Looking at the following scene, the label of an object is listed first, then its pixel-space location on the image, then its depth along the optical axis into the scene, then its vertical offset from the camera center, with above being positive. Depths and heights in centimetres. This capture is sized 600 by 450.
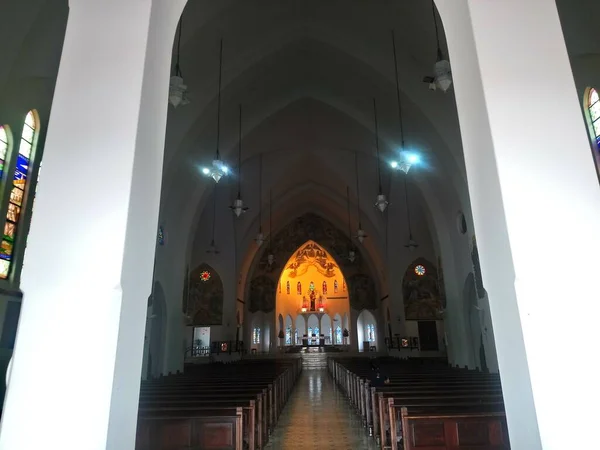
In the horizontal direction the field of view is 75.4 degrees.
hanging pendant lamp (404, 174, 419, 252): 1544 +570
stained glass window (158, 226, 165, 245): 1270 +347
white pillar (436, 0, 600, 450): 162 +56
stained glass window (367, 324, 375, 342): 2888 +69
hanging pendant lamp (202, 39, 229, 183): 921 +406
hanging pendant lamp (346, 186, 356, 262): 2046 +666
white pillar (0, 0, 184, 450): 159 +46
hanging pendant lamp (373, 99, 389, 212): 1130 +693
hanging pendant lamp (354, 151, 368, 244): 1709 +707
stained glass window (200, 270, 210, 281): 2027 +349
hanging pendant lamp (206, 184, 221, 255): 1864 +636
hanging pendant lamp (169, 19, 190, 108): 648 +412
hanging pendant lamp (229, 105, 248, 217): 1069 +365
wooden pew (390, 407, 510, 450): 385 -87
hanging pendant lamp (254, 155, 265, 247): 1764 +723
